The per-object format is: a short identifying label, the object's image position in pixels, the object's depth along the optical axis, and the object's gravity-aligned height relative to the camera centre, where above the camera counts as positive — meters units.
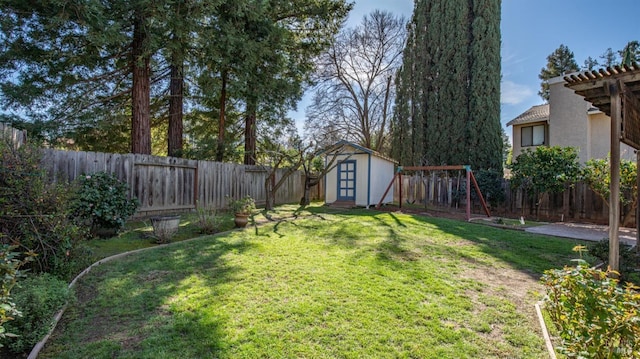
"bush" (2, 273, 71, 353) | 2.14 -1.02
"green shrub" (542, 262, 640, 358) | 1.63 -0.77
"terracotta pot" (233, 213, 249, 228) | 7.09 -0.84
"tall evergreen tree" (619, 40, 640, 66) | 19.13 +9.35
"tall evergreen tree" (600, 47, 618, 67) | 22.21 +10.06
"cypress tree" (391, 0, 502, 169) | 14.17 +5.31
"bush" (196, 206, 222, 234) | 6.52 -0.87
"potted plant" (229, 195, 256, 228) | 7.11 -0.65
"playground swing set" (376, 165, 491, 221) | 9.26 +0.54
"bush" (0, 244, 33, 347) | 1.80 -0.65
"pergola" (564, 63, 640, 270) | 3.38 +1.11
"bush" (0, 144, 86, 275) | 3.17 -0.37
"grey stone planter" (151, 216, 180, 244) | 5.44 -0.84
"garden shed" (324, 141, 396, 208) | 12.19 +0.42
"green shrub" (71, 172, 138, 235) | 5.12 -0.36
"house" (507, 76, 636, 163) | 12.98 +2.96
